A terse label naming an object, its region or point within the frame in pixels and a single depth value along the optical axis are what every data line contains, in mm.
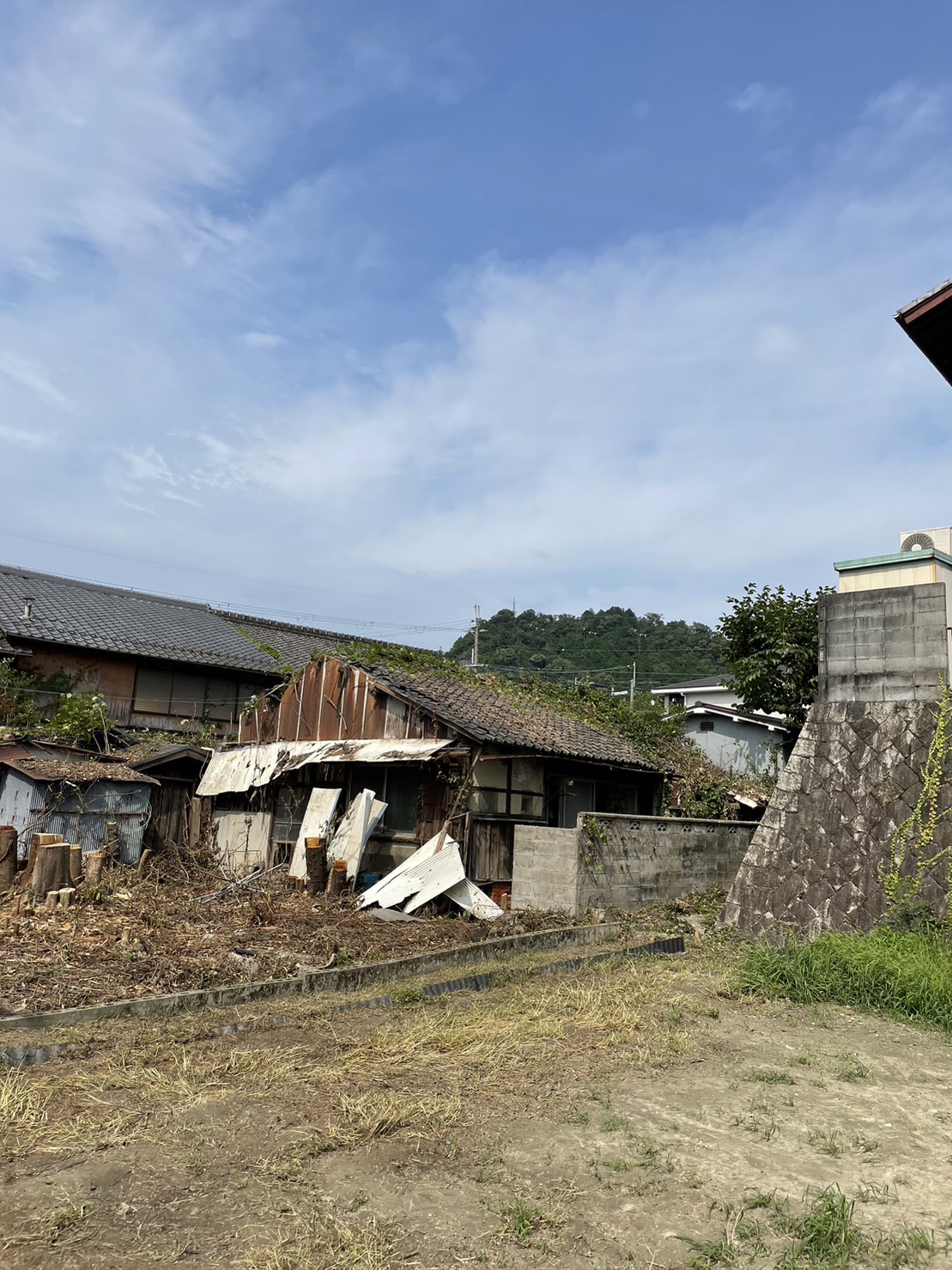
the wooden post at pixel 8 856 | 11828
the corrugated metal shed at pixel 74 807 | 12641
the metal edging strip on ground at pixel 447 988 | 5910
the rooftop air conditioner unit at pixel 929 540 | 11617
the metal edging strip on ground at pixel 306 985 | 6891
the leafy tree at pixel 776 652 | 16609
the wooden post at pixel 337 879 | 12781
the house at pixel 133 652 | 21656
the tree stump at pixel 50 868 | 11172
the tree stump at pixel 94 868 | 11758
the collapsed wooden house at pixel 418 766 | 13672
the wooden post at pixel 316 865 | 13047
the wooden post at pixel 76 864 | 11742
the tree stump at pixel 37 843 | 11595
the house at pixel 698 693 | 30875
